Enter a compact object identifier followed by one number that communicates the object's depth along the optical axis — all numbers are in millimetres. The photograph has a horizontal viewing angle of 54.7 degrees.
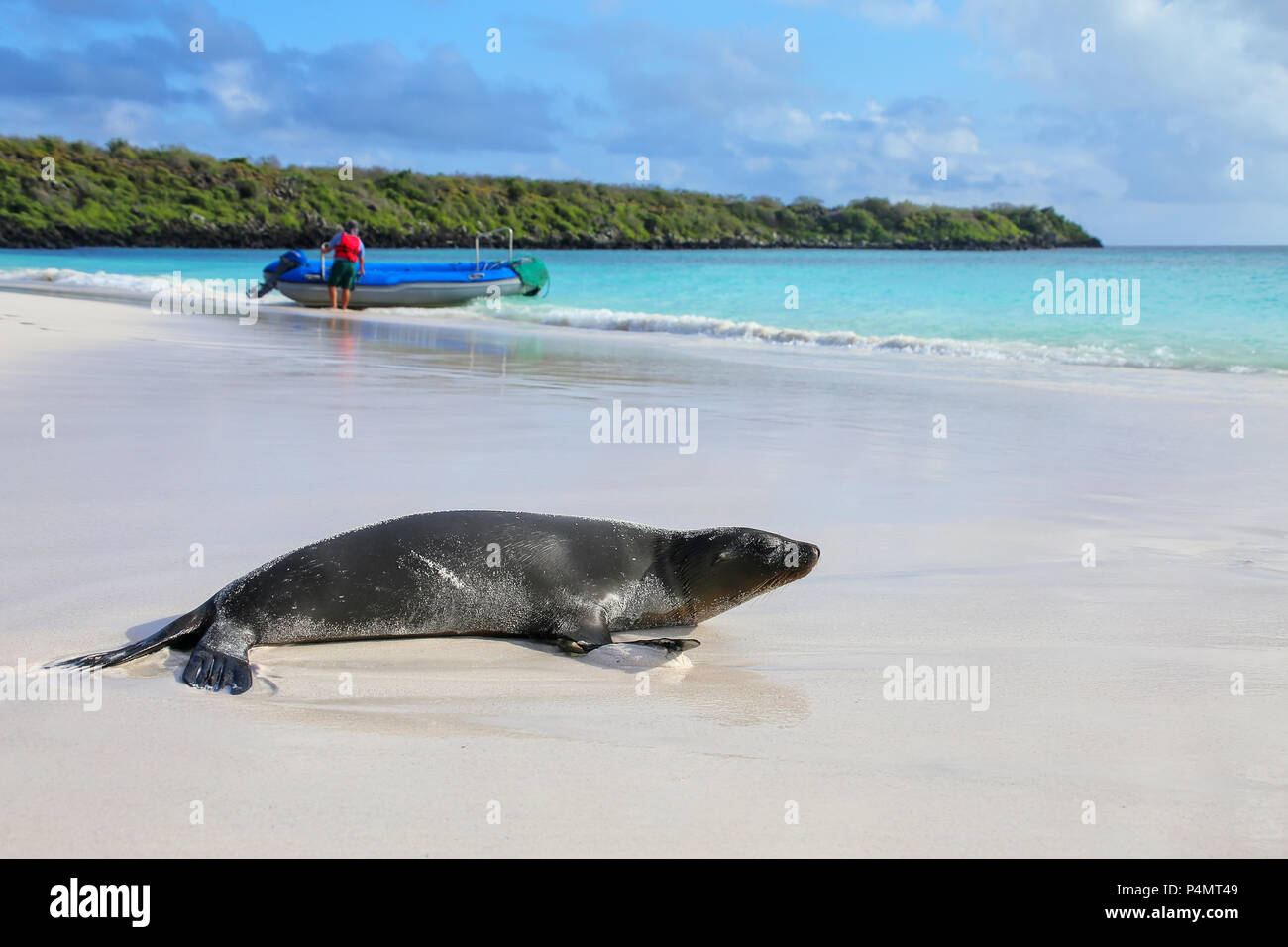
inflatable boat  24906
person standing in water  22828
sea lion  3672
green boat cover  27453
